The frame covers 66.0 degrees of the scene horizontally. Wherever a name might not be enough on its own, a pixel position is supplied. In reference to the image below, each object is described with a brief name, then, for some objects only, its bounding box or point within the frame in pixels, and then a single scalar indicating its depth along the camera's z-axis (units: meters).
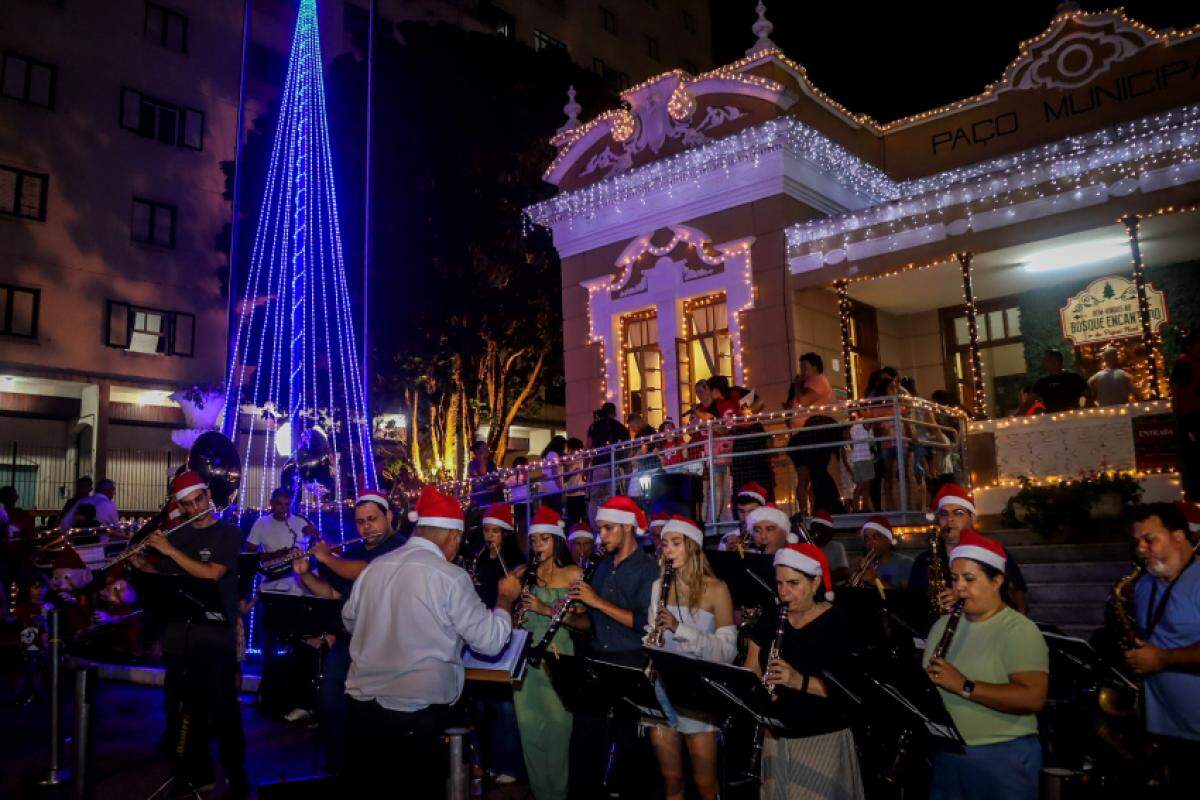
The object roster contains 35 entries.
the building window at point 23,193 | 23.98
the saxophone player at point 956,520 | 6.88
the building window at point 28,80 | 24.19
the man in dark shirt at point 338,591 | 6.80
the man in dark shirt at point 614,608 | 6.03
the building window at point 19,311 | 23.89
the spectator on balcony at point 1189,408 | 8.86
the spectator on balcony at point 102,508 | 13.86
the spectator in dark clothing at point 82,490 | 14.91
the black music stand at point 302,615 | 6.57
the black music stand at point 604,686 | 5.23
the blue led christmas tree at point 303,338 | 16.25
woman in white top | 5.45
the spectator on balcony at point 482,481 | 14.05
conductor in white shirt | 4.84
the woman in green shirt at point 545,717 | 6.57
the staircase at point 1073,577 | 9.01
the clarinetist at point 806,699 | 4.63
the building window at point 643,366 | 16.95
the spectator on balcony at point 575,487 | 12.79
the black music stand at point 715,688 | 4.35
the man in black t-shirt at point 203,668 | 6.50
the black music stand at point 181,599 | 6.33
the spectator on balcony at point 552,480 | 13.16
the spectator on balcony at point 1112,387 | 12.41
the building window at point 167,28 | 27.48
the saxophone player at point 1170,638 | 4.68
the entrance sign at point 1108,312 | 14.76
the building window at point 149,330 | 26.06
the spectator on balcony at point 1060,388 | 12.61
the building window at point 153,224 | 26.81
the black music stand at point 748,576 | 6.73
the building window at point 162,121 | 26.86
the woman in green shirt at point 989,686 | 4.04
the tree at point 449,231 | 24.16
